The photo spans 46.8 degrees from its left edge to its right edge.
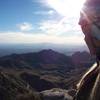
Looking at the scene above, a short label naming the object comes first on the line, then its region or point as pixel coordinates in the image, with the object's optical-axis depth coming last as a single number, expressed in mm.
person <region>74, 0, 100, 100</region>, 1080
